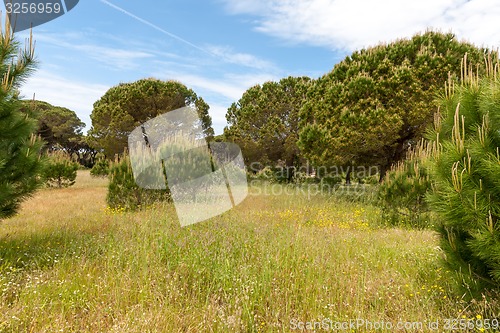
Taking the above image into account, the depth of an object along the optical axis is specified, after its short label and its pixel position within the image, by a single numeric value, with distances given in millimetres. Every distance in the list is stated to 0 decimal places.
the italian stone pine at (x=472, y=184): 2637
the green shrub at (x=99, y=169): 23781
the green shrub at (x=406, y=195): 8117
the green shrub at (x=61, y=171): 16219
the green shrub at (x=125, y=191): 9438
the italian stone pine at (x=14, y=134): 4109
